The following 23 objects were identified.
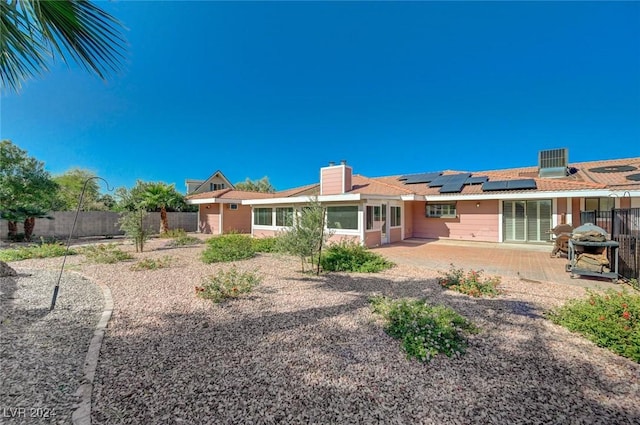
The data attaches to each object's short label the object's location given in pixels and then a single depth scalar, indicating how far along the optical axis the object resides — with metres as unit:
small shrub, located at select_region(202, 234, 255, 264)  9.23
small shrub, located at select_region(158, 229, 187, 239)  15.51
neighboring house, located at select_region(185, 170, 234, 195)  28.27
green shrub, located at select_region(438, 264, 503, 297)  5.38
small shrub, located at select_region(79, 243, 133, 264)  9.00
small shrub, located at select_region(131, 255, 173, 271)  7.98
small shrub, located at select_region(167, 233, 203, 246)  13.89
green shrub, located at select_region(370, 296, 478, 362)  3.12
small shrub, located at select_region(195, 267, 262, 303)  5.08
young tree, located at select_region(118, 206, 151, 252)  11.16
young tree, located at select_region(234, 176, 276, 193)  43.69
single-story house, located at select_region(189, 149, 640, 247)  11.85
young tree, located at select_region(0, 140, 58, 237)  12.90
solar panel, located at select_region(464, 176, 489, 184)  14.64
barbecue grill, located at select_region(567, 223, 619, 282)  6.29
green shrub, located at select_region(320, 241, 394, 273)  7.64
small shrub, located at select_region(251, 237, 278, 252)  11.50
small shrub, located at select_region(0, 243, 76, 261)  9.49
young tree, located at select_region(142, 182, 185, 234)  17.69
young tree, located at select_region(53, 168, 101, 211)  25.16
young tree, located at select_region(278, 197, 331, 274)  6.96
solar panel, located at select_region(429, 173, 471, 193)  14.26
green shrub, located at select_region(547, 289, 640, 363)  3.16
